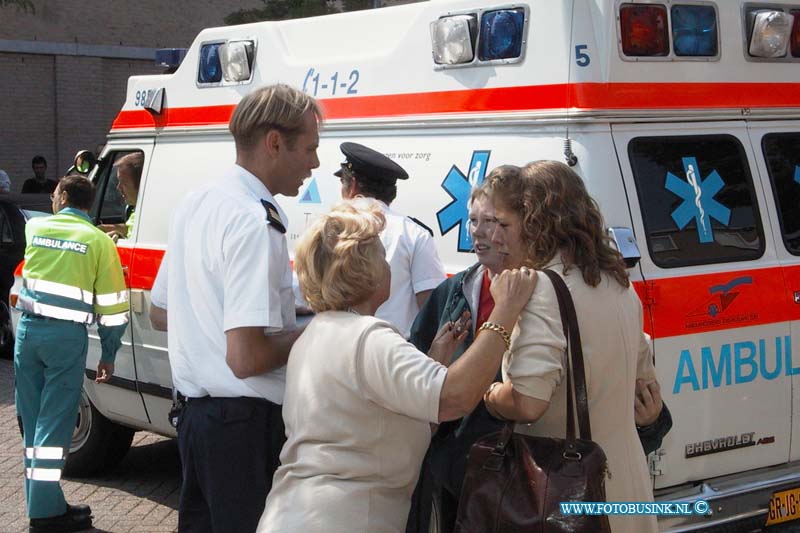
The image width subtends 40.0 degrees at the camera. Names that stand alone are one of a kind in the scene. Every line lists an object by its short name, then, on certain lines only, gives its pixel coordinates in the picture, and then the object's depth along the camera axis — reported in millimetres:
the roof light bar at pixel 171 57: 6399
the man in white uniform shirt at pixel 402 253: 4453
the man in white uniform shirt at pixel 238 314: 3139
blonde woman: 2719
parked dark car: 11109
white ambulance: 4250
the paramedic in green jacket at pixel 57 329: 5574
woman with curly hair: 2859
